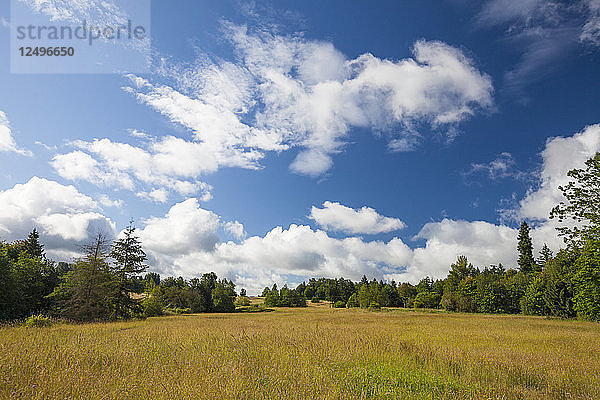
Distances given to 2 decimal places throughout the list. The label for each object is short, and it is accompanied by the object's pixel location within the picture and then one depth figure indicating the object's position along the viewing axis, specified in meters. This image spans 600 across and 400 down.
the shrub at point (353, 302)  87.71
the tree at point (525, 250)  76.25
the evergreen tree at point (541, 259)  61.73
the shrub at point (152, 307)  39.59
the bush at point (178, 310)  53.64
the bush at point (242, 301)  85.56
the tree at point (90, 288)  25.59
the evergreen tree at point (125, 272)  29.09
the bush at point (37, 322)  18.12
